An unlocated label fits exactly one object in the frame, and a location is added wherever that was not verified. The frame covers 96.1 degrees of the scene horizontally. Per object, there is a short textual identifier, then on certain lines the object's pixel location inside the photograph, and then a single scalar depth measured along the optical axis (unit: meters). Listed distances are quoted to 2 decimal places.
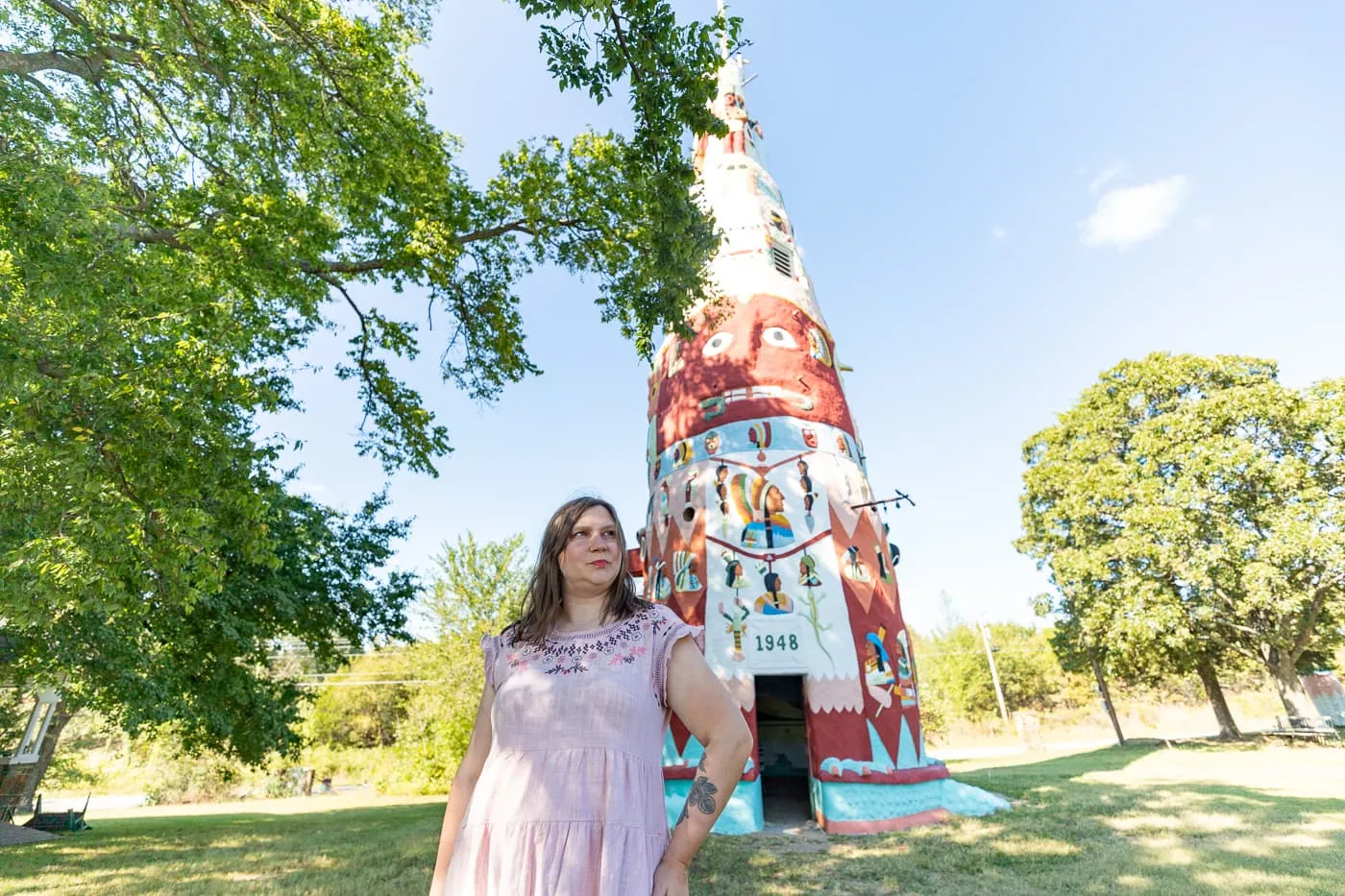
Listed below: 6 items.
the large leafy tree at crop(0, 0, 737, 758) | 5.42
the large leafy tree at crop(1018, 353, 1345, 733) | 17.14
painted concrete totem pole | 10.02
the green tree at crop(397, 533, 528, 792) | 19.41
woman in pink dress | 1.89
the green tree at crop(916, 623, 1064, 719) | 39.84
